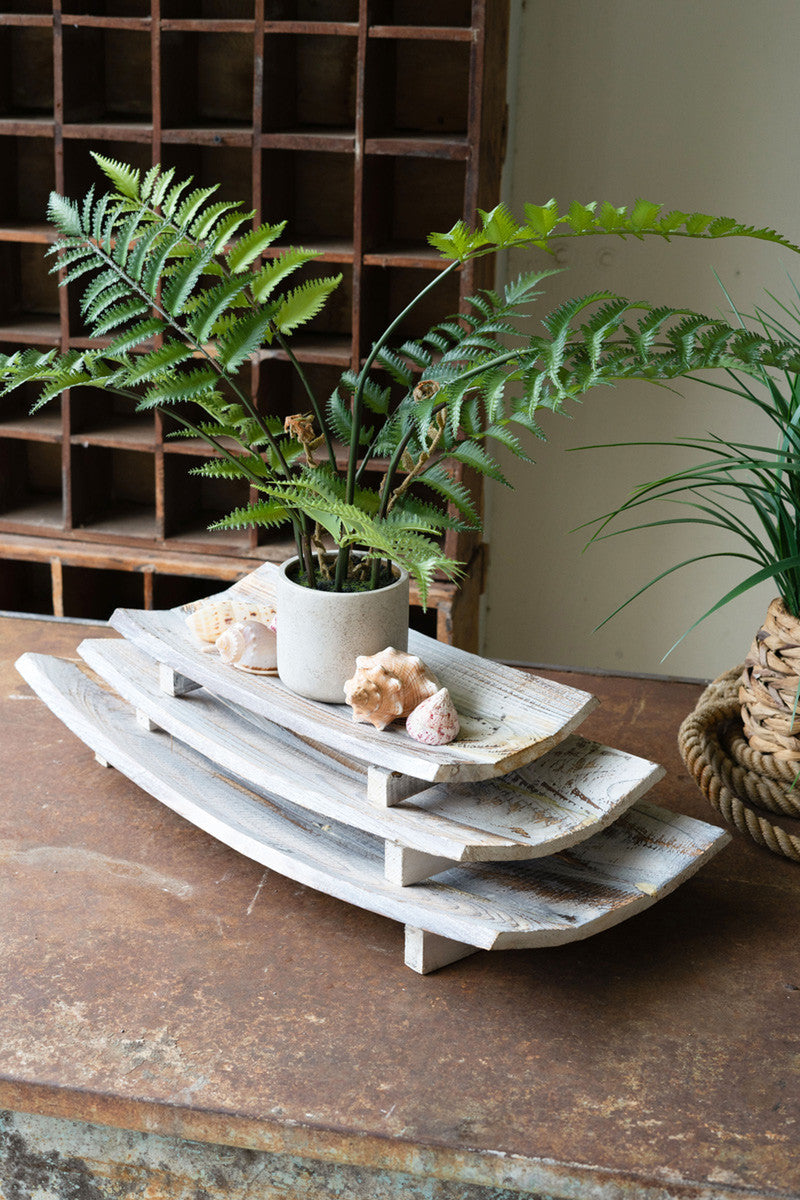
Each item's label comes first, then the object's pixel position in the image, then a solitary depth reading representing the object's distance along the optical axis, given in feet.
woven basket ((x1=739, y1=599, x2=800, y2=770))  4.41
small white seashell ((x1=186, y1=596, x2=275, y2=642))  4.61
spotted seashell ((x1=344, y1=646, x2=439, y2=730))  3.89
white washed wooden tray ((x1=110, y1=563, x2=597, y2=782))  3.71
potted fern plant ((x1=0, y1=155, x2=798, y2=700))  3.74
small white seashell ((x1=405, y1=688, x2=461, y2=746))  3.81
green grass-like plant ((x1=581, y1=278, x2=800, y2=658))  3.97
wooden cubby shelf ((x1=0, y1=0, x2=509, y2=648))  6.81
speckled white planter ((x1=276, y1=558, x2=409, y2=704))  4.06
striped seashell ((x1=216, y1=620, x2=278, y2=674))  4.37
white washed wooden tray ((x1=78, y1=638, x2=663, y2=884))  3.64
